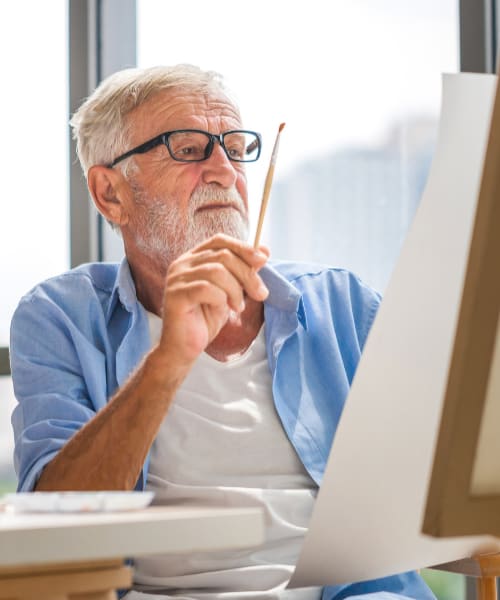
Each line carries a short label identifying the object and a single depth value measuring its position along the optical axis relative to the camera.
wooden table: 1.12
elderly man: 1.77
